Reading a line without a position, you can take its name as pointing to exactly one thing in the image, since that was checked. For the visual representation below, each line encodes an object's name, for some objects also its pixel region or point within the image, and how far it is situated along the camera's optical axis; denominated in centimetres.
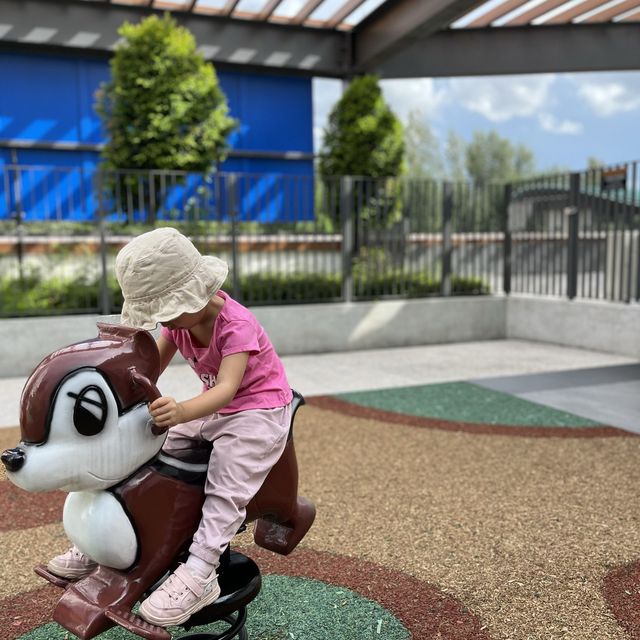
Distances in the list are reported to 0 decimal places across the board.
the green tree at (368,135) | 1170
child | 175
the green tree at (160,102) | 920
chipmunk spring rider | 164
